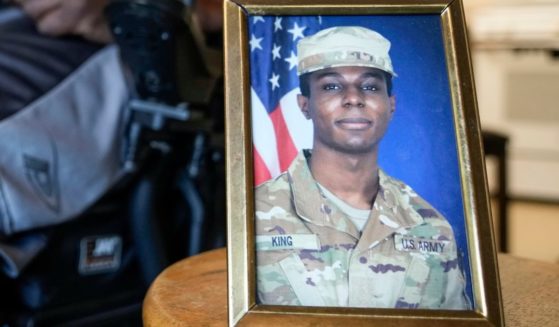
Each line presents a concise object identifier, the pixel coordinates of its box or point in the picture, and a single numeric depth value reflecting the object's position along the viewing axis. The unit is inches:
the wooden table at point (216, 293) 26.9
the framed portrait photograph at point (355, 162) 24.3
